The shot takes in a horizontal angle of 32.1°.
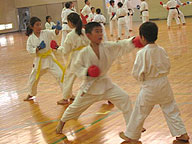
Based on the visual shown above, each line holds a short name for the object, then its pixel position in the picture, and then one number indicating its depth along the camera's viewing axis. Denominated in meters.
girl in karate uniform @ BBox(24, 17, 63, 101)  5.70
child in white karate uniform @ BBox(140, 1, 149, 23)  16.61
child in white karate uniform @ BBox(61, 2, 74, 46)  13.17
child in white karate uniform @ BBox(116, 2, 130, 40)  14.16
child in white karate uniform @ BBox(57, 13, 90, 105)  5.12
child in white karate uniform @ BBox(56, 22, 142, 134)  3.68
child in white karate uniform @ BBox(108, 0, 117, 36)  16.42
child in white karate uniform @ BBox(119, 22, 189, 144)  3.29
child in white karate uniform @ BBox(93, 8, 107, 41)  13.21
